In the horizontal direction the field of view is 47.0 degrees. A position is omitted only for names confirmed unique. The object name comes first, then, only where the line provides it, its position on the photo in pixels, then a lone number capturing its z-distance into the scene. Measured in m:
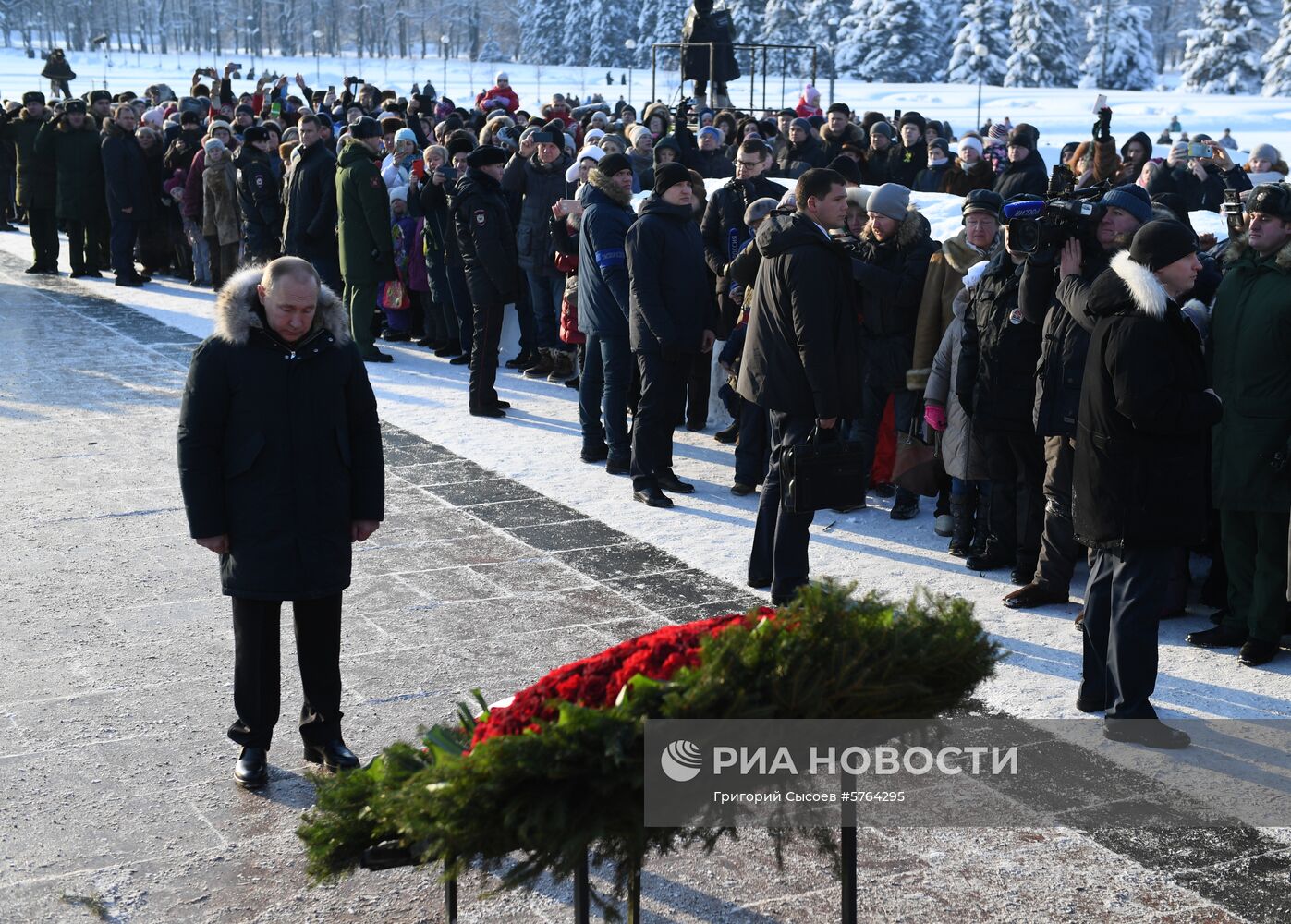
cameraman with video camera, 6.43
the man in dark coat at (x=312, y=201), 13.16
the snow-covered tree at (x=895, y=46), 66.50
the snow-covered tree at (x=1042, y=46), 63.25
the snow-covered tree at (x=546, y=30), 90.62
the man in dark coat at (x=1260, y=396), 6.10
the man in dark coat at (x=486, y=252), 10.82
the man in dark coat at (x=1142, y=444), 5.19
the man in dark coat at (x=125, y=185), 16.94
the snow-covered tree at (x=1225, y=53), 59.75
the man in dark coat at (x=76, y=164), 17.59
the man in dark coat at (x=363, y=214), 12.37
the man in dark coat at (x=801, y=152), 15.99
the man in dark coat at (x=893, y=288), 8.11
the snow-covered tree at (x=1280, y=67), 55.97
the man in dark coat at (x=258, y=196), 14.84
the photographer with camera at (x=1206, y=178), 13.55
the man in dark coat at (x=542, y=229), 11.98
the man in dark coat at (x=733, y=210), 9.63
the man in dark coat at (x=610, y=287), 9.24
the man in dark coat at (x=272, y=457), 4.89
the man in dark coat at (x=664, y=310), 8.51
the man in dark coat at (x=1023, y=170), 13.46
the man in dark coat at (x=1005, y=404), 6.96
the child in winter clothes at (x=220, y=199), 16.08
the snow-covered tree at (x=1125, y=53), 65.69
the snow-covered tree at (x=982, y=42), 64.50
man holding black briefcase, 6.70
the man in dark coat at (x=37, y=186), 18.12
